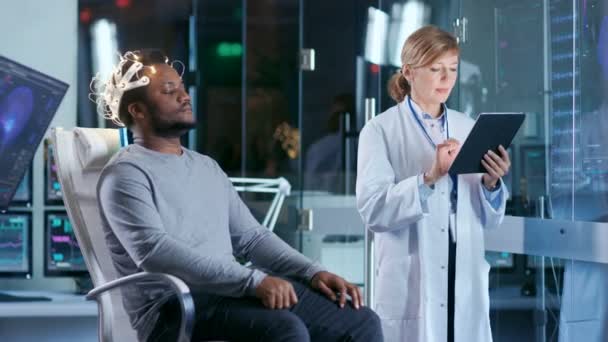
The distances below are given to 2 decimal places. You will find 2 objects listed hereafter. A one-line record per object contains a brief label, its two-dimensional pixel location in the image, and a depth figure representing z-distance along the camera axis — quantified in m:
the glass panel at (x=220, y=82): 5.58
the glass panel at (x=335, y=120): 4.88
